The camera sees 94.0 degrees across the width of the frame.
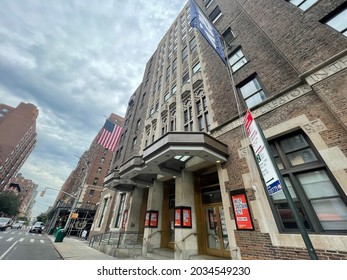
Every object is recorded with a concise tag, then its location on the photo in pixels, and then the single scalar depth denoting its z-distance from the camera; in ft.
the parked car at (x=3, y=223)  88.03
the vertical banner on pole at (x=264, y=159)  10.53
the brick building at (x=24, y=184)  395.75
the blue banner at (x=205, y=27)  27.78
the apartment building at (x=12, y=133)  234.58
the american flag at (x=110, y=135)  49.47
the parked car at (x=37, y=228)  113.39
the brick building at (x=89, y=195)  108.27
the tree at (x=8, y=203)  182.60
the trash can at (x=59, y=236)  55.02
